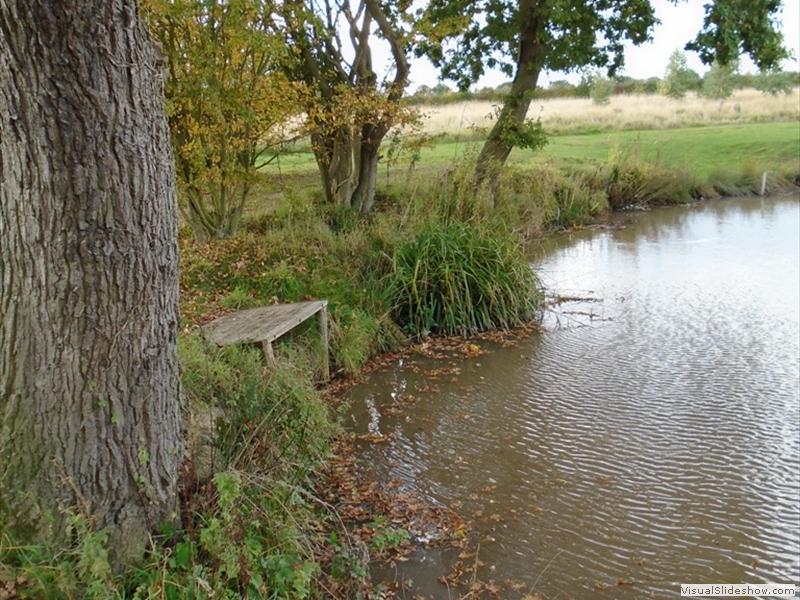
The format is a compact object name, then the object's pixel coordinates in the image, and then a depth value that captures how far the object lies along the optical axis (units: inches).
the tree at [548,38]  457.7
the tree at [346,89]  384.2
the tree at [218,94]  323.3
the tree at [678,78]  1646.2
